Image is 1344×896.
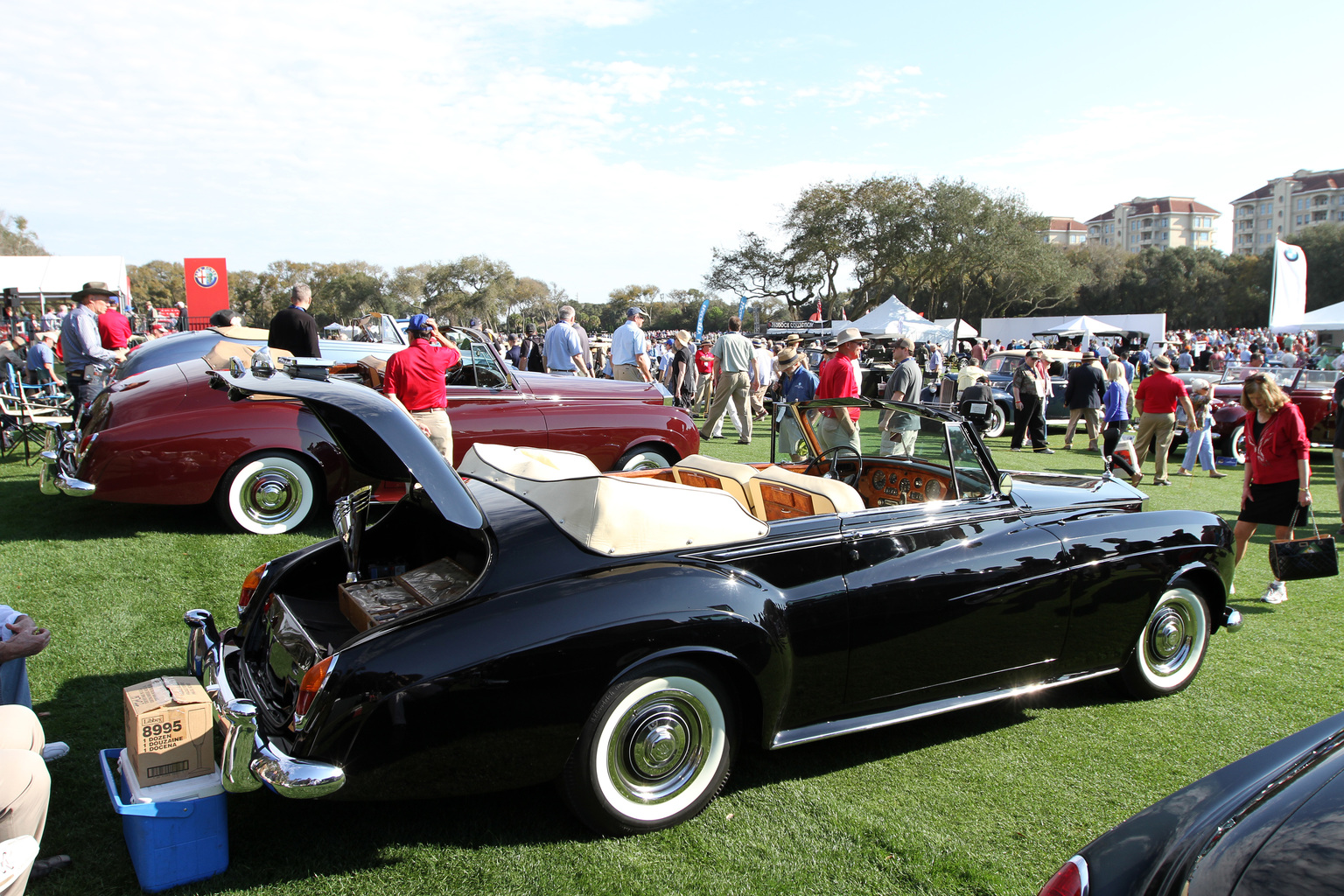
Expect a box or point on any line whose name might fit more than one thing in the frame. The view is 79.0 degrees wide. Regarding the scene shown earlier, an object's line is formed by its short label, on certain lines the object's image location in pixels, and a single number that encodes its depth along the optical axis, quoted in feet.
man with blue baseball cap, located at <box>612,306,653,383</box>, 40.47
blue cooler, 7.87
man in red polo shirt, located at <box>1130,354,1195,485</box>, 33.68
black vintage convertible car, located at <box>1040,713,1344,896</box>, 4.56
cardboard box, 8.08
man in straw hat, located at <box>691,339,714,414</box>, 56.18
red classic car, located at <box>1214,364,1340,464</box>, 39.06
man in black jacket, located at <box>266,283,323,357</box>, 25.76
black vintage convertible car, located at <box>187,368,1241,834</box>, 8.00
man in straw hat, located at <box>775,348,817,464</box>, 38.88
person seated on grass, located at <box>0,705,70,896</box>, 6.07
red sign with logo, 71.20
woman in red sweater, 17.78
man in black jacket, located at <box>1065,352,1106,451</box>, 42.55
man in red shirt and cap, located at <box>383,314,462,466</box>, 20.85
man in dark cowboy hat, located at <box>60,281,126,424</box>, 29.55
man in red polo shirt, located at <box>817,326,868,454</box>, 26.02
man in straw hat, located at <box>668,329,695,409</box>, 57.06
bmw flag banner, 72.69
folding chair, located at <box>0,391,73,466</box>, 27.99
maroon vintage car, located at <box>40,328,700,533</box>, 18.78
